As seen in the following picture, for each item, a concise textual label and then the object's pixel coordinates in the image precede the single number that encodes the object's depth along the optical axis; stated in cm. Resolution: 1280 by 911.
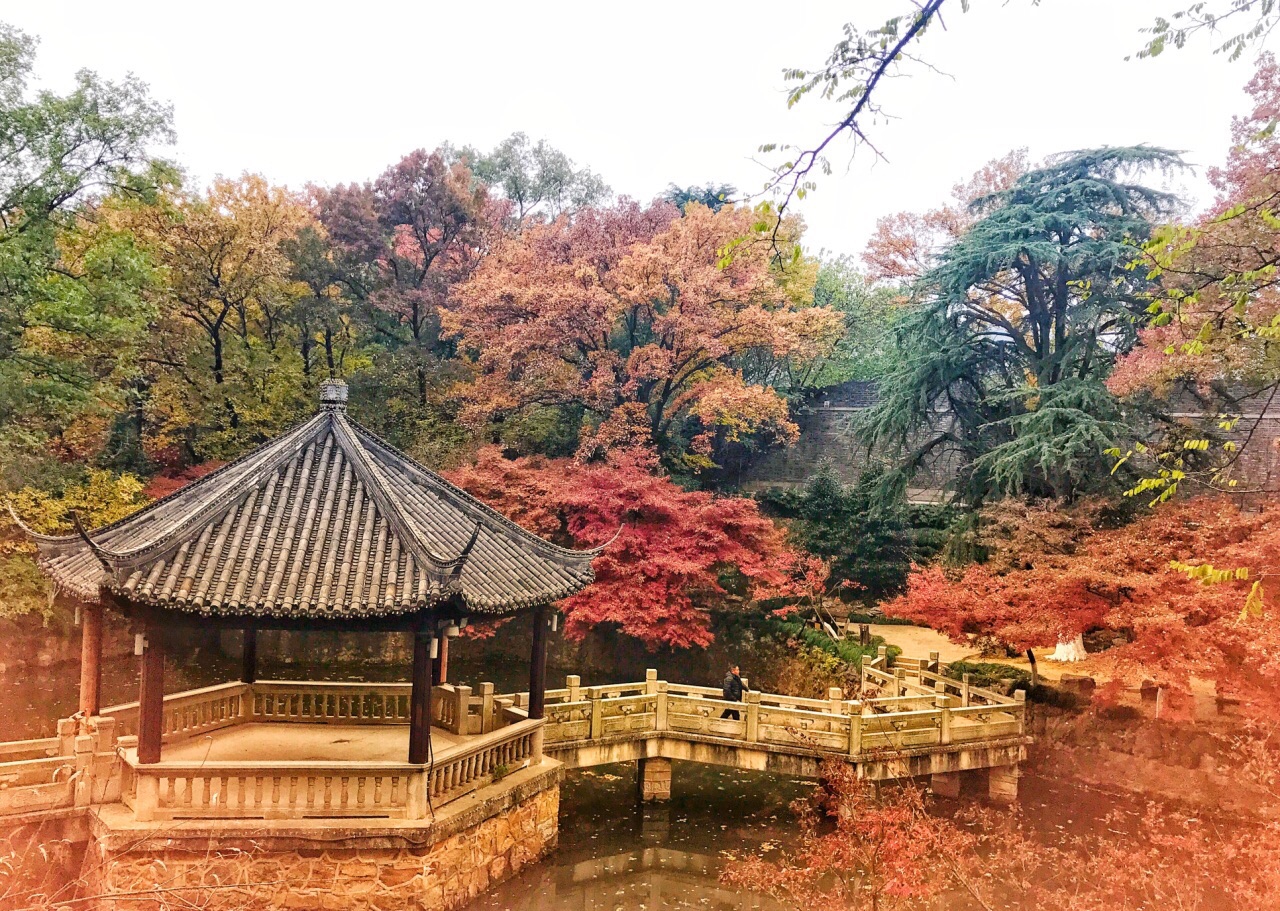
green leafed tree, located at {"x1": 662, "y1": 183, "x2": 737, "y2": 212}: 3183
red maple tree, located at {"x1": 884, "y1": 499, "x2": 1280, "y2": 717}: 1045
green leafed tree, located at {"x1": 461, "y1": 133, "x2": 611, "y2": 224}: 3275
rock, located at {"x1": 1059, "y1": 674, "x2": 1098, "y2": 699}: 1519
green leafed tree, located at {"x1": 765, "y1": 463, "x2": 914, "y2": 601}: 2125
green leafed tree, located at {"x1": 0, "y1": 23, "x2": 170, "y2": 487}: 1467
